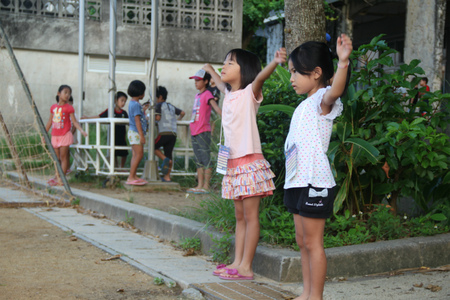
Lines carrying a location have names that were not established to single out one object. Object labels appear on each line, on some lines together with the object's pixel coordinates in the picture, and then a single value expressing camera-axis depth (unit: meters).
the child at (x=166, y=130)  9.30
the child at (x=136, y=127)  8.46
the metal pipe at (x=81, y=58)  10.12
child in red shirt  9.32
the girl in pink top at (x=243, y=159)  4.15
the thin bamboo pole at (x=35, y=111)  7.91
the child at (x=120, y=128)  10.03
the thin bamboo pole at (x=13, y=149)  8.60
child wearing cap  8.05
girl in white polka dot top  3.36
